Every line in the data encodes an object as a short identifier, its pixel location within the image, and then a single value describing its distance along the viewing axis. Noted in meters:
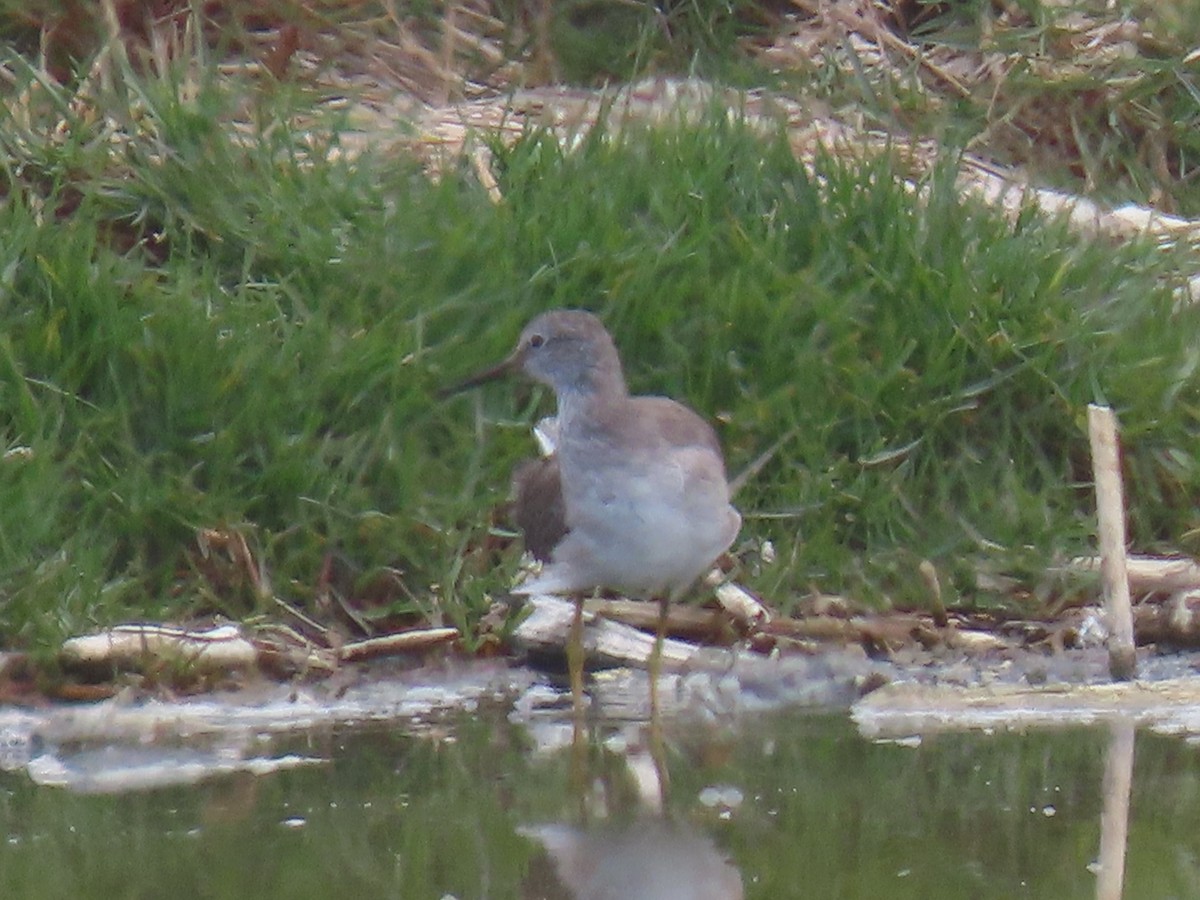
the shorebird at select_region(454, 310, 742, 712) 11.12
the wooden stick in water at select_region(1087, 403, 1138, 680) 11.15
